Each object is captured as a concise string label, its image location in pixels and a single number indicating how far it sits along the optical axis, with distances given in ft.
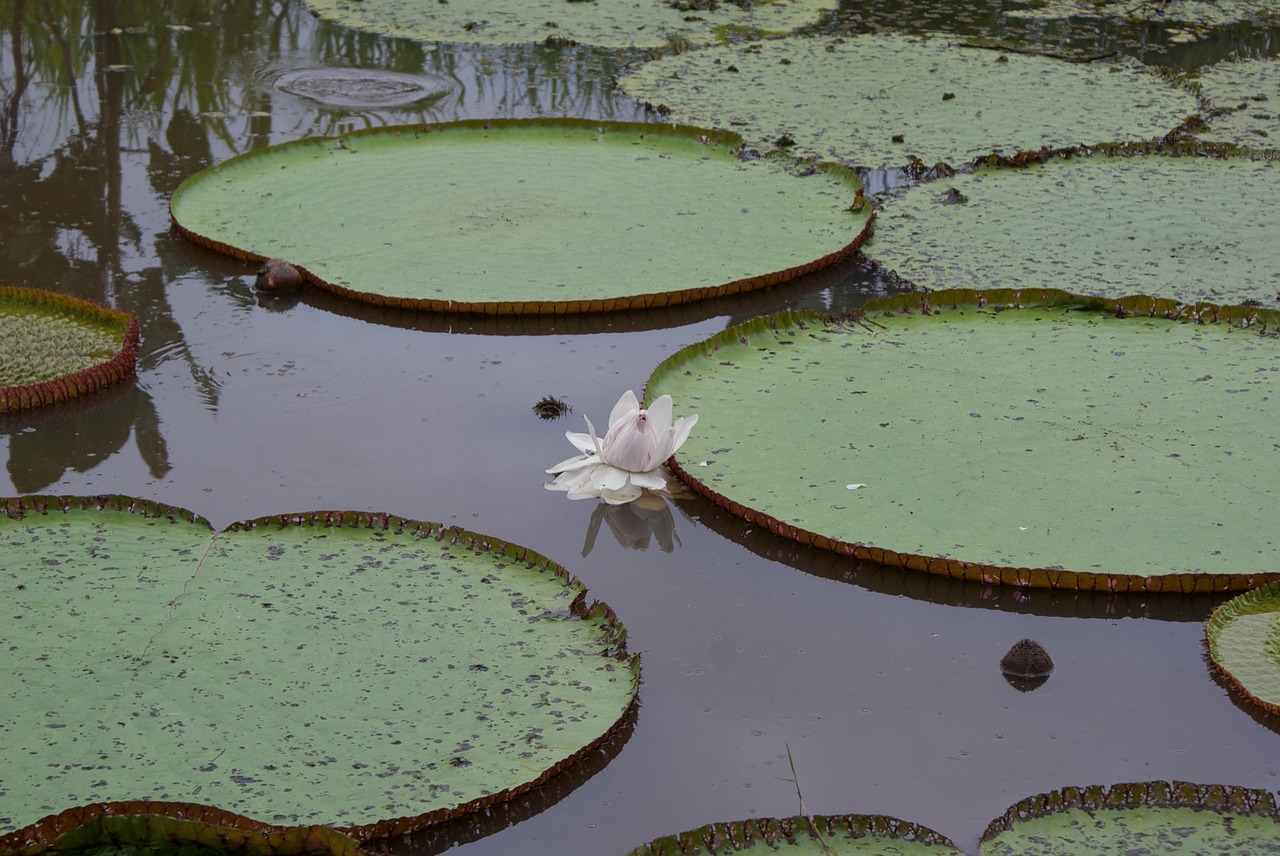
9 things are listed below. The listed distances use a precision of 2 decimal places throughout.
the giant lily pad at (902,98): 34.19
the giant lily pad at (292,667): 13.58
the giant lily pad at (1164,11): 49.39
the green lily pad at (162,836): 12.10
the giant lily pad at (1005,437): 18.02
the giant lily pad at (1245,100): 34.73
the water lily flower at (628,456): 19.67
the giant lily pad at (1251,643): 15.66
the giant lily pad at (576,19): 44.83
